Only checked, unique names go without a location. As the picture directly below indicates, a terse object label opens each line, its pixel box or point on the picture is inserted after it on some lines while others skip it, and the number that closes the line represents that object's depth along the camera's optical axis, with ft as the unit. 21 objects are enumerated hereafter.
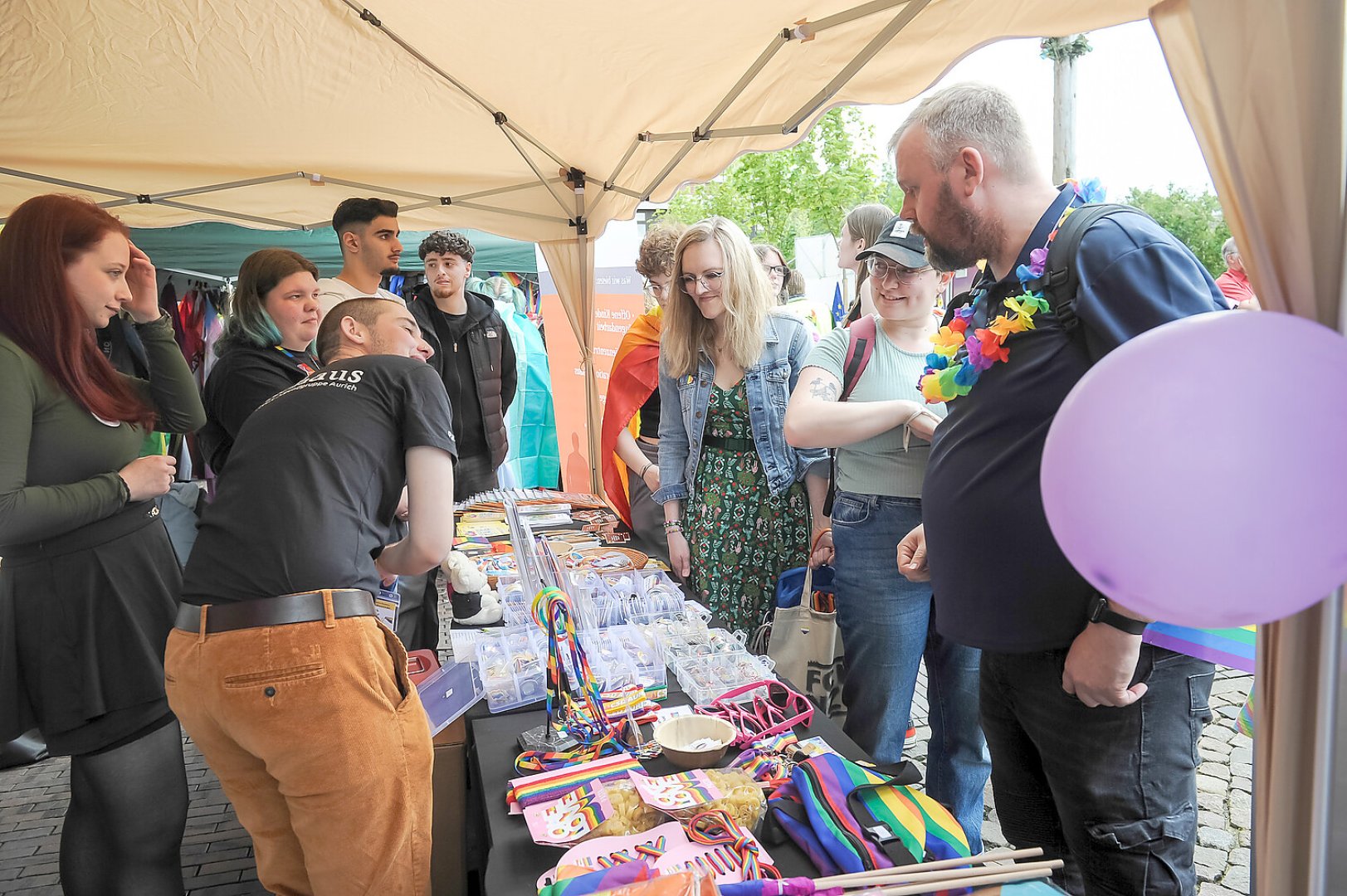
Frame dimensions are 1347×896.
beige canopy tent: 2.45
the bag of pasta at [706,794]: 4.06
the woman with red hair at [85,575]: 5.53
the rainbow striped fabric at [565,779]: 4.37
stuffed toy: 7.46
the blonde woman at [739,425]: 8.04
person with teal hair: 7.93
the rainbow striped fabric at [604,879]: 3.44
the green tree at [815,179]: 45.44
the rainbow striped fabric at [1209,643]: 4.07
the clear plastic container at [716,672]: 5.56
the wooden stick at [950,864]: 3.32
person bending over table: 4.42
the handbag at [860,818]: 3.61
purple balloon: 1.96
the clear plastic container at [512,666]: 5.74
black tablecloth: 3.81
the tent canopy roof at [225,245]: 18.49
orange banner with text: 16.80
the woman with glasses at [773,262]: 12.57
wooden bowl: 4.69
